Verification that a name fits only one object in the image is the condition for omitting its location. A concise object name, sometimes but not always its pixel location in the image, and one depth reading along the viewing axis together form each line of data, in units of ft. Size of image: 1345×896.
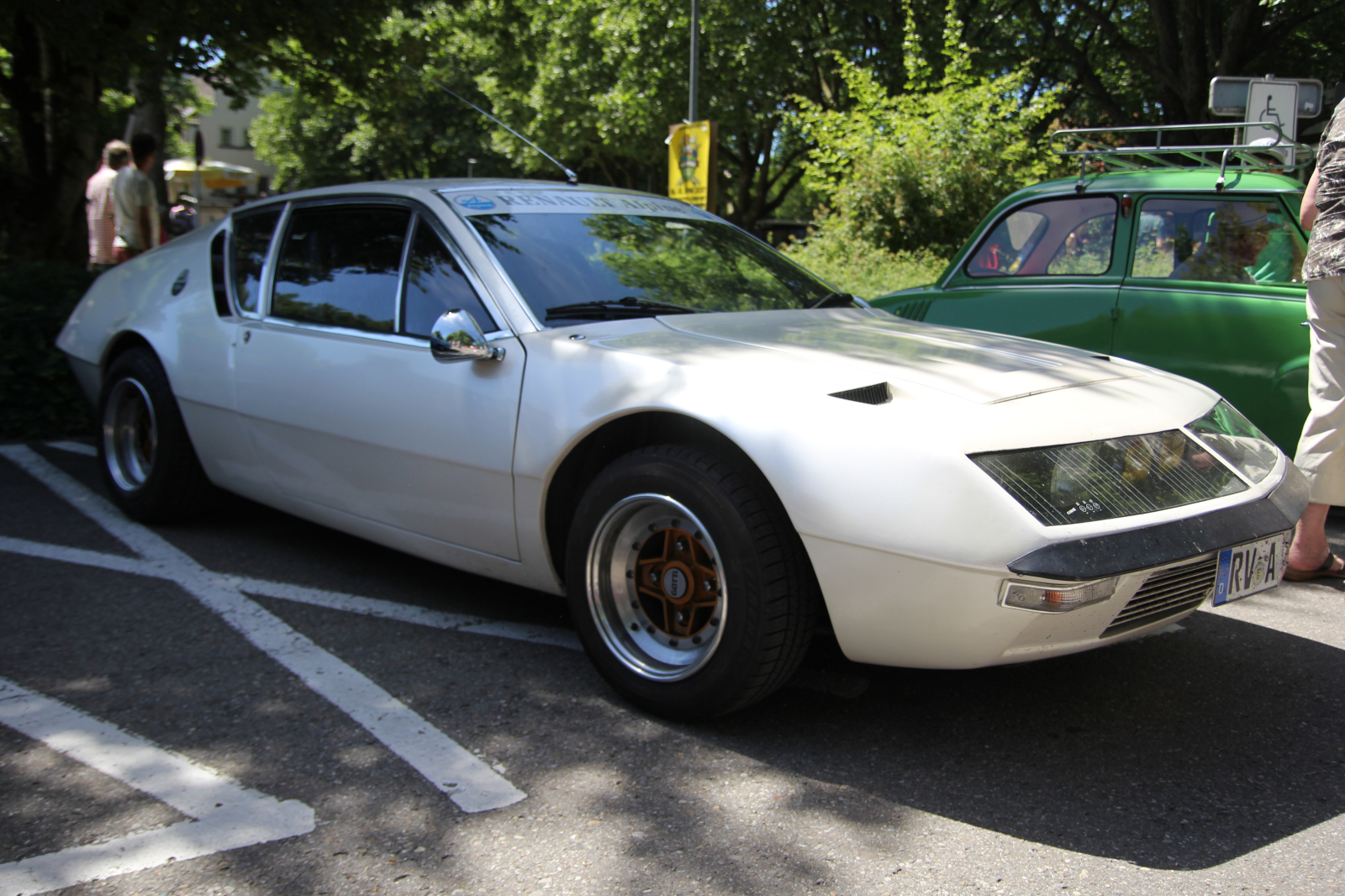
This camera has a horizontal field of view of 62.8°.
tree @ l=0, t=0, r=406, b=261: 26.68
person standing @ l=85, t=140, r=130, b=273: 27.63
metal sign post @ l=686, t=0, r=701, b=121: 49.96
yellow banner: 39.60
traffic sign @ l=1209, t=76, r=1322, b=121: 24.26
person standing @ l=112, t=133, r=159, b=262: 26.91
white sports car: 8.03
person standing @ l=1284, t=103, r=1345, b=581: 12.56
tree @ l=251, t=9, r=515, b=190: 112.78
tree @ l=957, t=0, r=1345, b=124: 49.26
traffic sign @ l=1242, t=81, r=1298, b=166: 23.63
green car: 15.83
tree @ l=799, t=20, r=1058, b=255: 44.39
